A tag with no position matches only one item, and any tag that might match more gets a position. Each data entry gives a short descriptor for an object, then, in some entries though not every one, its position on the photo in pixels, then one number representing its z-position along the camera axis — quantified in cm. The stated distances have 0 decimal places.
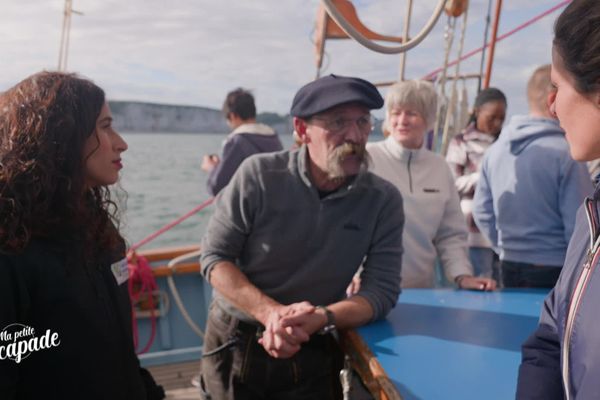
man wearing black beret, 149
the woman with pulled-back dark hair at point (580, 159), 68
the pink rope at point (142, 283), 331
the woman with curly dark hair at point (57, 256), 88
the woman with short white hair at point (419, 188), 198
